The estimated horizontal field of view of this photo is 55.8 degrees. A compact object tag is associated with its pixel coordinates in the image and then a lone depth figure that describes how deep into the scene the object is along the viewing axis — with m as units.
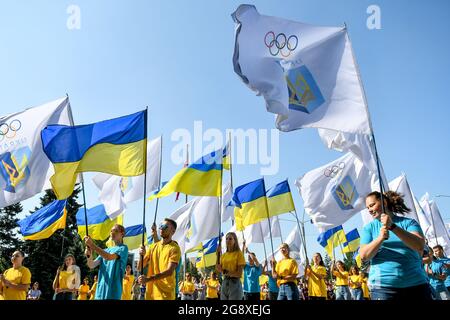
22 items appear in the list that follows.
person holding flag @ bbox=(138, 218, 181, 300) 6.65
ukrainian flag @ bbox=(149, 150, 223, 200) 10.85
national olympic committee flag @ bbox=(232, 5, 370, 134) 6.78
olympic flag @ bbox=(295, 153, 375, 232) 13.03
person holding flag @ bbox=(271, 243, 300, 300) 11.37
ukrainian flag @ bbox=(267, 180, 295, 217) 15.04
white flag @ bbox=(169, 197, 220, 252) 14.46
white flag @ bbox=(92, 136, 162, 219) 14.70
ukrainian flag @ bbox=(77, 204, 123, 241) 15.96
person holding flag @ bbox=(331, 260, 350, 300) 17.83
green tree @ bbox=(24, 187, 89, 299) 40.06
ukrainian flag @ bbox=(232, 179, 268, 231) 13.97
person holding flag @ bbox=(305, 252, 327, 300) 14.59
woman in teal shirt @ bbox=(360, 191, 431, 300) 4.37
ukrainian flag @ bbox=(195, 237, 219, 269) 20.20
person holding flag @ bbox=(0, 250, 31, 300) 9.20
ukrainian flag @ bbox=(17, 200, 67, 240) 12.99
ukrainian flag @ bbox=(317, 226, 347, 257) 21.11
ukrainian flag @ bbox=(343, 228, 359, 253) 23.92
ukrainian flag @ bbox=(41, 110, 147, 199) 8.12
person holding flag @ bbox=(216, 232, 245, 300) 9.25
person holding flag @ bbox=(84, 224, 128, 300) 6.91
